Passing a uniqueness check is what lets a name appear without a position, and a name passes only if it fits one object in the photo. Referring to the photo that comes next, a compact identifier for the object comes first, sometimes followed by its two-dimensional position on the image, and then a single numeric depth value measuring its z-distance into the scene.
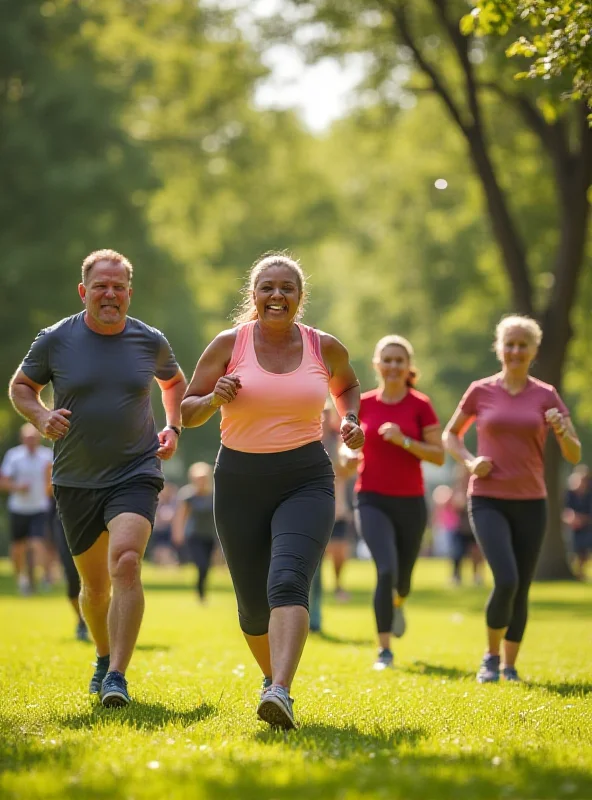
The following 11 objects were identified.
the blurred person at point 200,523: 19.08
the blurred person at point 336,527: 12.98
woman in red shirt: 10.39
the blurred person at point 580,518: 30.25
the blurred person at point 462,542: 25.45
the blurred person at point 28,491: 19.59
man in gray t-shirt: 7.48
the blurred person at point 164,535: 38.78
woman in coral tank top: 6.73
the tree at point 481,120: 23.86
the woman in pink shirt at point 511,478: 9.31
